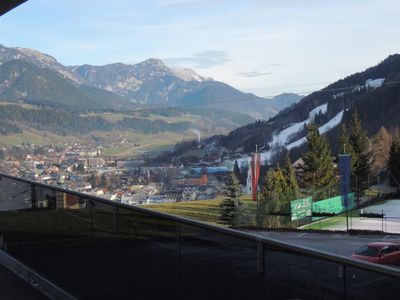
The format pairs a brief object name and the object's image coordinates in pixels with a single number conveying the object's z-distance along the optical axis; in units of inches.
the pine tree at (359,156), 2711.6
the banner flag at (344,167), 1594.0
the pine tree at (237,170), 3688.5
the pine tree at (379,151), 3115.2
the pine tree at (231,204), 2103.8
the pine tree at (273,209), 1947.0
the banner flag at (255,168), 1888.0
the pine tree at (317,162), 2657.5
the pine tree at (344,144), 2575.8
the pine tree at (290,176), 2464.9
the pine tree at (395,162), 2669.8
